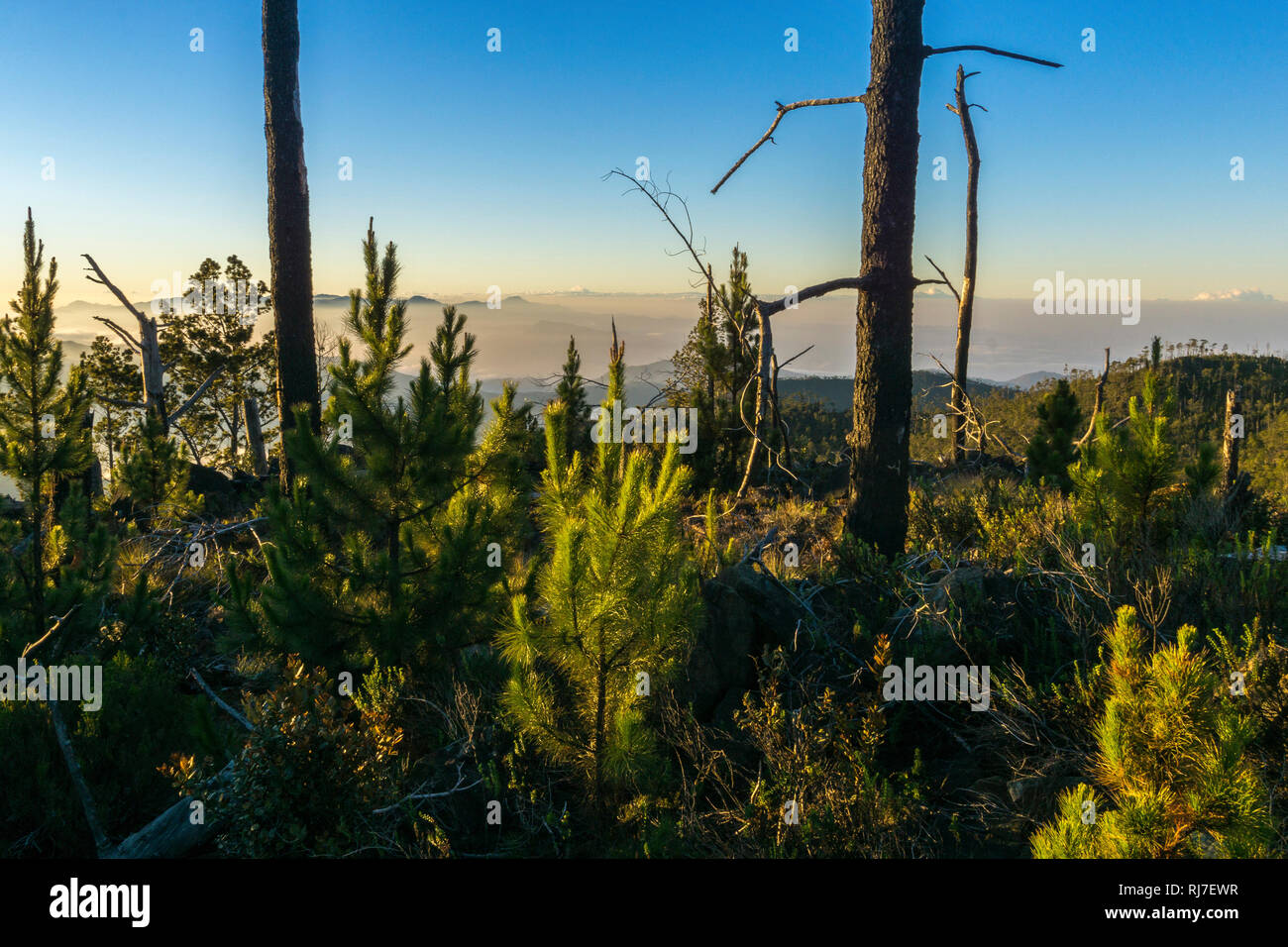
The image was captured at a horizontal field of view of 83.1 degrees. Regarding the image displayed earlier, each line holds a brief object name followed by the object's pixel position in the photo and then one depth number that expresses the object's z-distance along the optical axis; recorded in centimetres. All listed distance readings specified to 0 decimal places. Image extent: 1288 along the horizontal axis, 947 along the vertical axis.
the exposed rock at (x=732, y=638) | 465
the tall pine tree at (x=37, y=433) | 560
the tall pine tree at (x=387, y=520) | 495
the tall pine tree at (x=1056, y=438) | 1125
